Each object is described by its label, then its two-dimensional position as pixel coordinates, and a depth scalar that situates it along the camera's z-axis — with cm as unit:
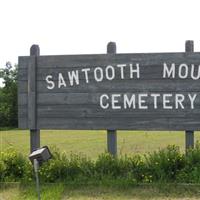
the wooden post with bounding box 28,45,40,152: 1015
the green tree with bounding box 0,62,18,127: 7825
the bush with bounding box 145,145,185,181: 881
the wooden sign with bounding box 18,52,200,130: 946
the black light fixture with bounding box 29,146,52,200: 720
